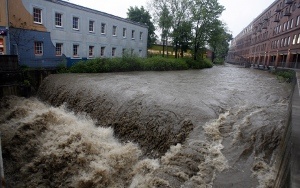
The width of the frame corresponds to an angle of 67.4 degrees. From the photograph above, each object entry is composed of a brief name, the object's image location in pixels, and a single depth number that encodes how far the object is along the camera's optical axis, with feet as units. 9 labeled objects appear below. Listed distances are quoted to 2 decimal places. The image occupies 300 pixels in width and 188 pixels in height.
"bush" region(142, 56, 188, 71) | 87.02
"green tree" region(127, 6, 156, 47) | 147.95
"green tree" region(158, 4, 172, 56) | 130.11
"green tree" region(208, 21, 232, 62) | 130.11
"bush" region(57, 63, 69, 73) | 61.41
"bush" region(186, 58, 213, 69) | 122.33
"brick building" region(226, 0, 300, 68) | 116.43
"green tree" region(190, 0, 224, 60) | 127.34
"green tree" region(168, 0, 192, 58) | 127.65
